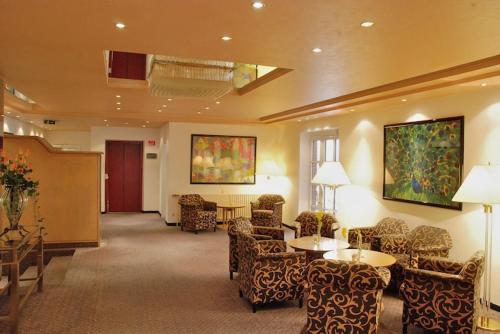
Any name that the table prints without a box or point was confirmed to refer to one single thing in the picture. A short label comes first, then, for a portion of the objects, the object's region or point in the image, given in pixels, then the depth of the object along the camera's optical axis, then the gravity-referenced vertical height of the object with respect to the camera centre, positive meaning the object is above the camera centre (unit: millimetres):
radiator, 10977 -842
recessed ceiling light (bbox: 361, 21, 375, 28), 3095 +1119
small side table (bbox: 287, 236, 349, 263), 5320 -1009
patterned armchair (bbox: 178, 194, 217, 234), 9719 -1116
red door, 12992 -290
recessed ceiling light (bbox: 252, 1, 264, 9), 2733 +1107
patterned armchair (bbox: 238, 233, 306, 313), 4695 -1195
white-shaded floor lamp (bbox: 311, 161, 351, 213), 6605 -78
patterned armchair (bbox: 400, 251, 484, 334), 3977 -1254
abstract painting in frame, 10922 +251
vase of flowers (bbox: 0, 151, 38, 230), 4492 -255
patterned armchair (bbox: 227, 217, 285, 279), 5969 -967
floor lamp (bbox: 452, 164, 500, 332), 4359 -204
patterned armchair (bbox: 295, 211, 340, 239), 6980 -945
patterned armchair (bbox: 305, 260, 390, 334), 3562 -1160
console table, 4023 -1006
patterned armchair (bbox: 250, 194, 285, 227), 9602 -998
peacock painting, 5688 +165
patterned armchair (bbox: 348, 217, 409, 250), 6340 -923
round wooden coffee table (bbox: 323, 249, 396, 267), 4580 -1008
